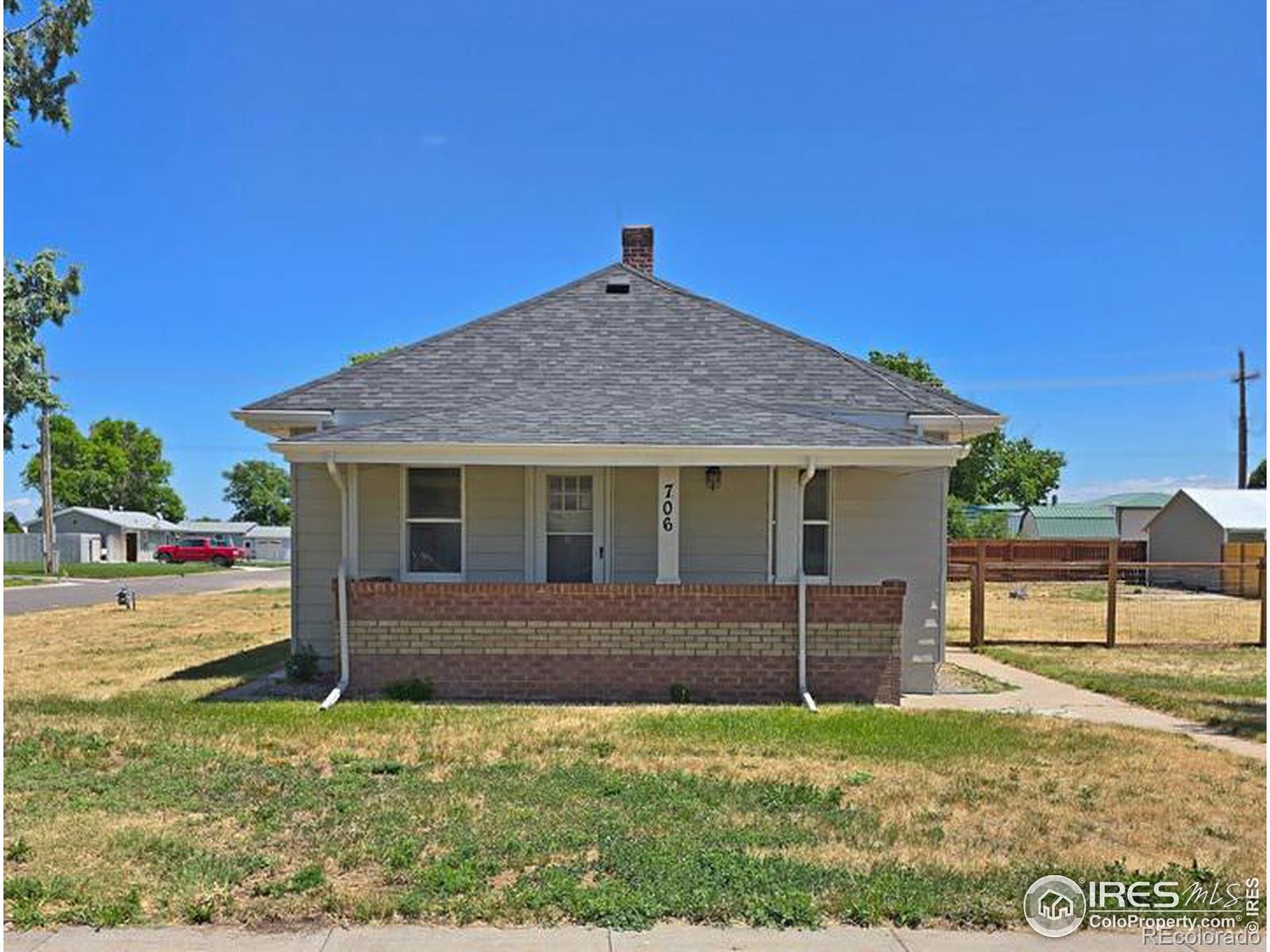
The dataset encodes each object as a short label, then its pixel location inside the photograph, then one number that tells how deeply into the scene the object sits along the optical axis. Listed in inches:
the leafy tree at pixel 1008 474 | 2445.9
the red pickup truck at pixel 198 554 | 2522.1
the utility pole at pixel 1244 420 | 1846.7
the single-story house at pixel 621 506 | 415.5
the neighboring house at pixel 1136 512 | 2004.2
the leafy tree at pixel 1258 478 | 2527.1
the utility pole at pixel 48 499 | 1627.7
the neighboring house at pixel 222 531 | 3262.8
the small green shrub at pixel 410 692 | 410.6
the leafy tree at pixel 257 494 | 4483.3
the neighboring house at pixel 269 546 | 3336.6
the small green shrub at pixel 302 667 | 453.4
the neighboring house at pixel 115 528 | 2768.2
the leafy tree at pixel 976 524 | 2009.1
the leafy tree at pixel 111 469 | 3358.8
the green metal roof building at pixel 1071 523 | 2090.3
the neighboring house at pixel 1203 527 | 1341.0
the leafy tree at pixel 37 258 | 376.8
